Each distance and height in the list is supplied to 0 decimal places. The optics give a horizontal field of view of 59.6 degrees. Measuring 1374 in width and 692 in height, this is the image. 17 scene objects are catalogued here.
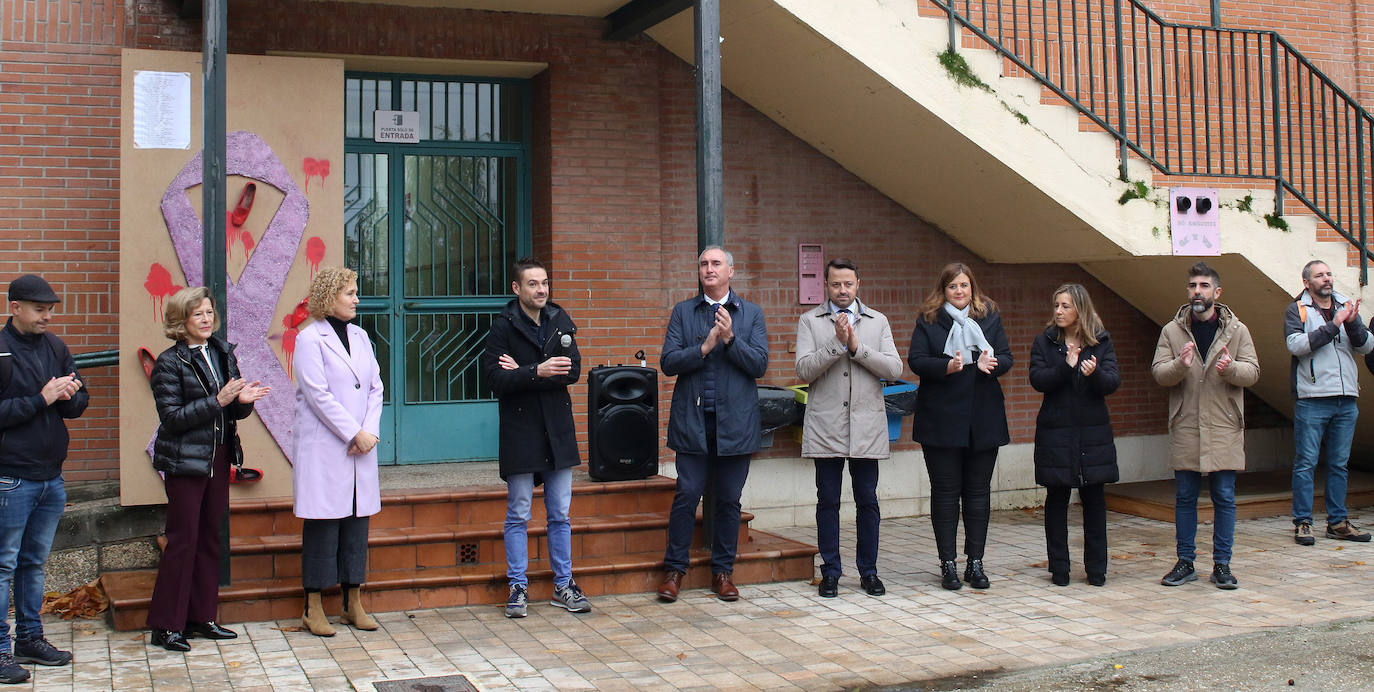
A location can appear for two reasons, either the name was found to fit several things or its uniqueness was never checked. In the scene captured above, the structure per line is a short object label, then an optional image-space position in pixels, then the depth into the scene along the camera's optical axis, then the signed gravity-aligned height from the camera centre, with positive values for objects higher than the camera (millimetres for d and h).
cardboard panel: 6977 +953
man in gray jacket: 8000 -61
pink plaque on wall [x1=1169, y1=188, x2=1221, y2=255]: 8195 +1039
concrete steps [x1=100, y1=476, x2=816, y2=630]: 6234 -979
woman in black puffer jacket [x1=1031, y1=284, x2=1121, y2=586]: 6820 -242
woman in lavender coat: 5793 -317
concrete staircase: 7637 +1617
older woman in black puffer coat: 5574 -328
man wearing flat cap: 5156 -283
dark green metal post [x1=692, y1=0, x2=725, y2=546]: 7027 +1399
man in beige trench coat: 6664 -129
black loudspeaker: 7492 -259
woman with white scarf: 6812 -158
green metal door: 8422 +1016
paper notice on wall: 6980 +1610
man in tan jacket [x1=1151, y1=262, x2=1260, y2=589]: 6891 -154
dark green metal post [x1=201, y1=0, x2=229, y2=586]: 6105 +1146
